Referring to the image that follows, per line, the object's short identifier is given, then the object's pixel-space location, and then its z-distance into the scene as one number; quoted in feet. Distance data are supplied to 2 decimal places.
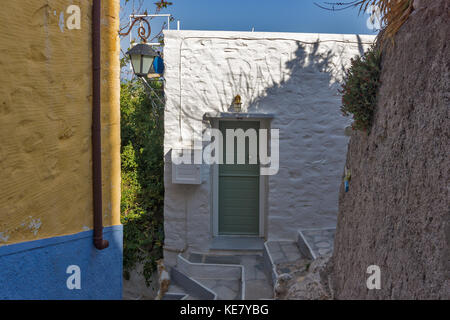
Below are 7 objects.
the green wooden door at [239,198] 18.90
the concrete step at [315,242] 14.52
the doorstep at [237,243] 17.87
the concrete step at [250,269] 14.14
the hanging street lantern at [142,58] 14.67
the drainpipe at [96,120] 7.48
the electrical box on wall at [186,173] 17.20
